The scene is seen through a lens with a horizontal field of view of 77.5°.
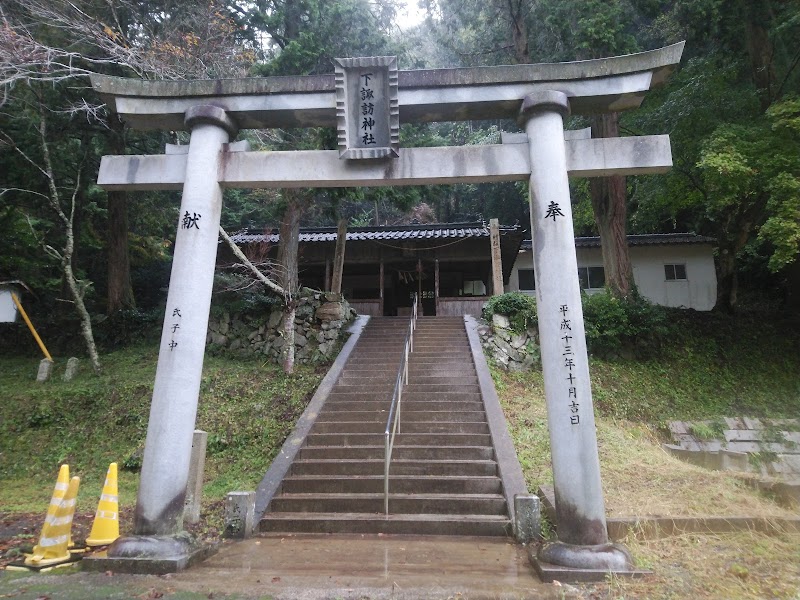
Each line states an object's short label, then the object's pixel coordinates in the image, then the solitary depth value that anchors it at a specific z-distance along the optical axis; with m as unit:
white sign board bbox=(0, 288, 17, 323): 15.53
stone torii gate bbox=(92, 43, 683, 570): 5.44
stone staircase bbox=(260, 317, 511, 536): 6.46
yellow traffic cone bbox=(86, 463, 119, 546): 5.58
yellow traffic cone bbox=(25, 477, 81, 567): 5.00
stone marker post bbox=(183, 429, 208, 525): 6.20
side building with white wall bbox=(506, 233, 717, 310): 20.77
